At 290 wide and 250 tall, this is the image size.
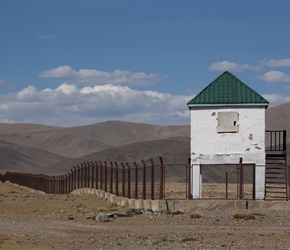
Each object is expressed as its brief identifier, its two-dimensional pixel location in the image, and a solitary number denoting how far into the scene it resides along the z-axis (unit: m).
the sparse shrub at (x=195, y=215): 30.62
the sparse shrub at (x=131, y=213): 31.41
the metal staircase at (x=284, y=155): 36.47
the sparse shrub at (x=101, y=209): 35.91
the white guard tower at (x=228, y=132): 37.56
